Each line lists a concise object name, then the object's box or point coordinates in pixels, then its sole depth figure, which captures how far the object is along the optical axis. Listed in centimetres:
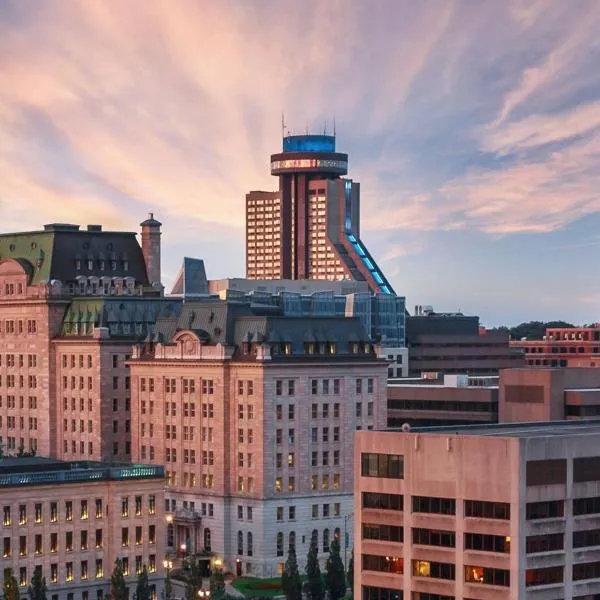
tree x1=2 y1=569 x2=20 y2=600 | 19950
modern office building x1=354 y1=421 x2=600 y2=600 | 15000
